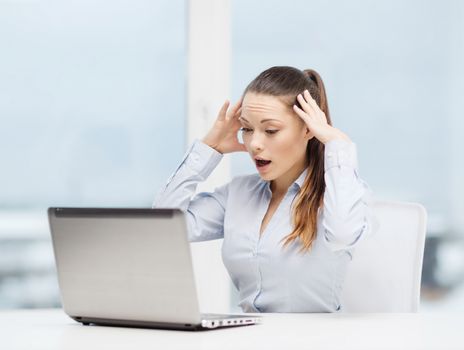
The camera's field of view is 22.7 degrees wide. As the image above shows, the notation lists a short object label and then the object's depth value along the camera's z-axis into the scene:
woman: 2.82
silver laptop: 2.30
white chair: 3.03
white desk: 2.21
